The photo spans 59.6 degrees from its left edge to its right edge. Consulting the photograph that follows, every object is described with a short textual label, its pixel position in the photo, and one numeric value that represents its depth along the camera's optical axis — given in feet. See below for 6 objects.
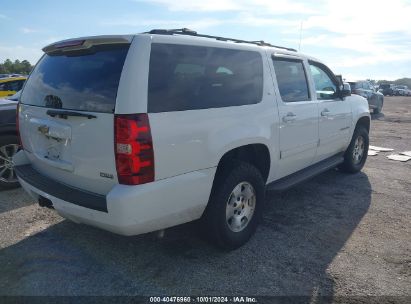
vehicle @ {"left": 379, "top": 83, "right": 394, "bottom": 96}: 162.20
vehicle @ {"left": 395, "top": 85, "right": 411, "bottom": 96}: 161.68
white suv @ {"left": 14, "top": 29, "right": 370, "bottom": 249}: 8.26
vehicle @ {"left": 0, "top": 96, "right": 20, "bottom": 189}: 15.60
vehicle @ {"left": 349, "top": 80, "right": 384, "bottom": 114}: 53.88
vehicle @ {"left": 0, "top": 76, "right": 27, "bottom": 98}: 38.01
